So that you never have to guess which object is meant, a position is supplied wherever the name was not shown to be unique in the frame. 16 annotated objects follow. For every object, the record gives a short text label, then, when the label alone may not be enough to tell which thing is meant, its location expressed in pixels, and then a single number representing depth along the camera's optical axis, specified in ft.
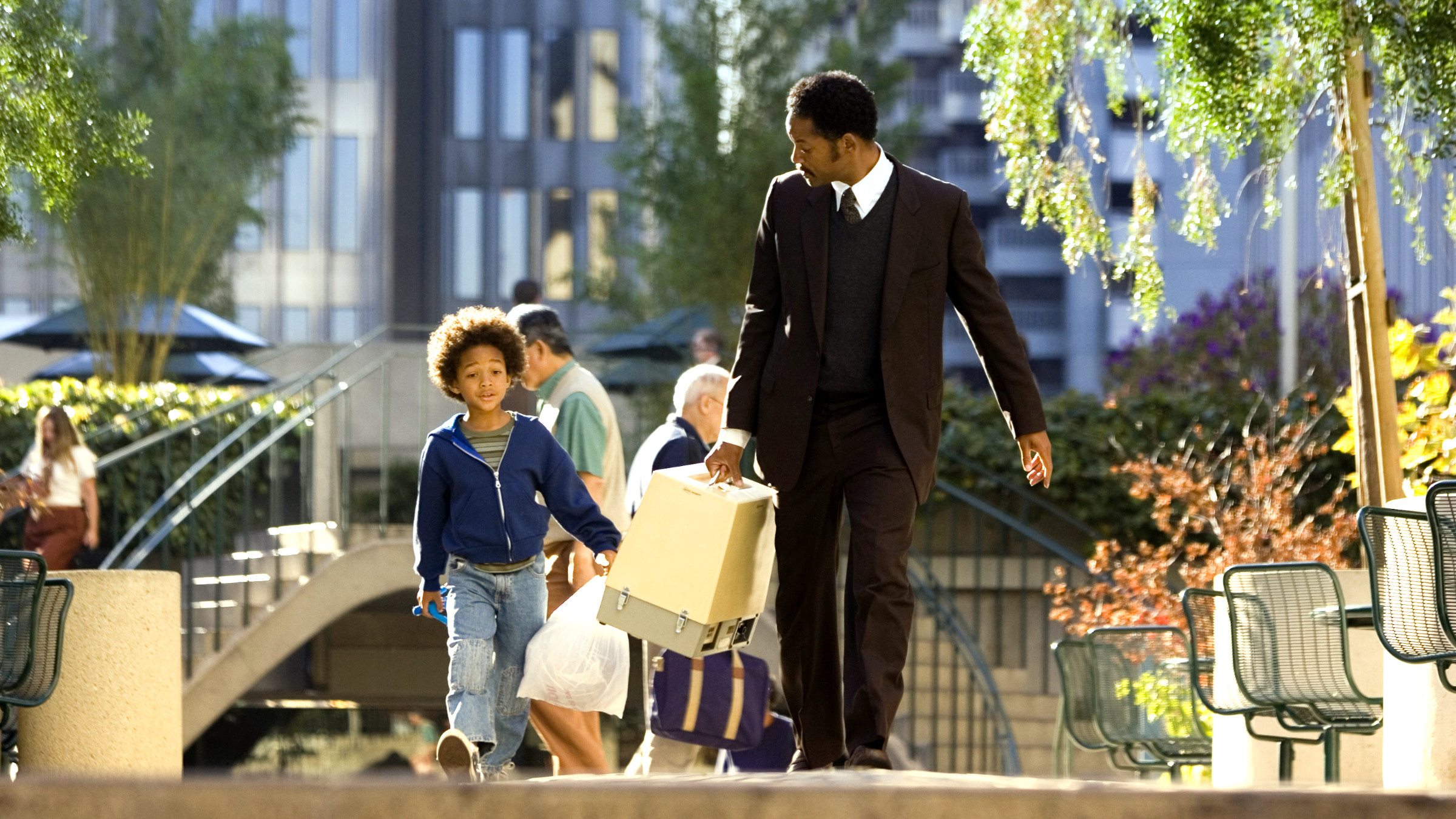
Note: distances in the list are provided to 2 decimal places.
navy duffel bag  40.11
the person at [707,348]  71.10
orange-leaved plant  65.16
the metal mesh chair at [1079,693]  50.29
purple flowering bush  100.37
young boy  34.04
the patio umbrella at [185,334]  107.86
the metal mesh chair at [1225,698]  39.81
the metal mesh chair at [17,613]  36.55
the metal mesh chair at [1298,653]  38.45
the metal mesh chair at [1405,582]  30.66
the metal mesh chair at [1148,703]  48.85
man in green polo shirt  40.42
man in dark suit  30.45
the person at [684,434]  41.42
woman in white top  71.92
